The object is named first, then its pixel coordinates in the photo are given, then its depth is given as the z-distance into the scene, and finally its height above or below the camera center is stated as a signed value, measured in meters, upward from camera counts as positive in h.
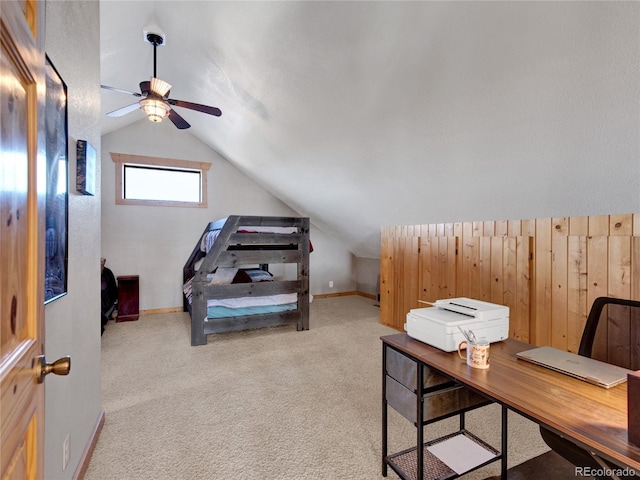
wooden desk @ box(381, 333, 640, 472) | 0.74 -0.48
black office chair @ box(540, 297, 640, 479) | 1.17 -0.40
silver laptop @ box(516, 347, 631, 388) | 1.02 -0.46
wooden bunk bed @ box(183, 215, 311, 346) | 3.35 -0.50
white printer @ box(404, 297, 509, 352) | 1.32 -0.39
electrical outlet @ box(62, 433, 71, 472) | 1.29 -0.93
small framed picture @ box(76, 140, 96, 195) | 1.45 +0.32
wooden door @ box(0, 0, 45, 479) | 0.51 -0.01
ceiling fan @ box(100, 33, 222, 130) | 2.42 +1.12
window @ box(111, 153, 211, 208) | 4.64 +0.86
